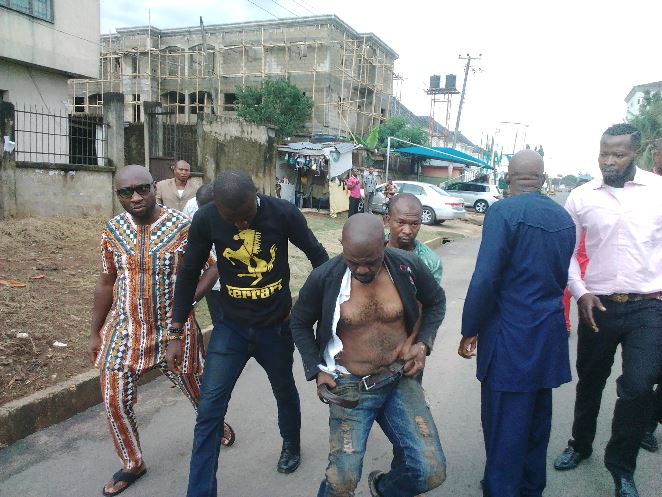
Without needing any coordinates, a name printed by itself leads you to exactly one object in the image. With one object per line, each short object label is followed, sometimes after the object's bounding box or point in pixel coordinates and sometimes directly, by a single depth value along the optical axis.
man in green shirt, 3.09
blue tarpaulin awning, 25.73
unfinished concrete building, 33.69
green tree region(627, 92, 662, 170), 38.00
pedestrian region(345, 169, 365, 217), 16.89
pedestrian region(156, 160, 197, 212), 6.14
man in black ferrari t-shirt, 2.68
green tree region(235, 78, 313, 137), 29.50
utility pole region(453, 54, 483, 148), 35.56
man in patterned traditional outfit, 2.81
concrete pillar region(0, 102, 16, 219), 8.71
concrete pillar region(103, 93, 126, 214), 11.11
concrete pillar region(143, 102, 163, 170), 12.96
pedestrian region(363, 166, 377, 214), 18.72
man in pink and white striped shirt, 2.84
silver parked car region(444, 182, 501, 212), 25.94
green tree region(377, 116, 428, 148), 33.94
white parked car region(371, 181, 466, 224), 18.31
